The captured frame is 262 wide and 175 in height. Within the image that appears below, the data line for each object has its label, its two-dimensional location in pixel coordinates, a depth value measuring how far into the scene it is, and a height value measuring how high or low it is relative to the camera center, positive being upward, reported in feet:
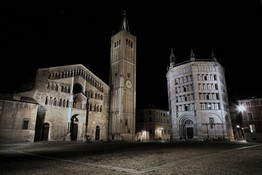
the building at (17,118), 87.22 +3.97
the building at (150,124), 212.84 +2.10
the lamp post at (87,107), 132.59 +14.18
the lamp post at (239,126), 194.39 -0.09
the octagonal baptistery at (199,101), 147.33 +22.06
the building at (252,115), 159.74 +10.55
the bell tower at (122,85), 145.38 +36.55
